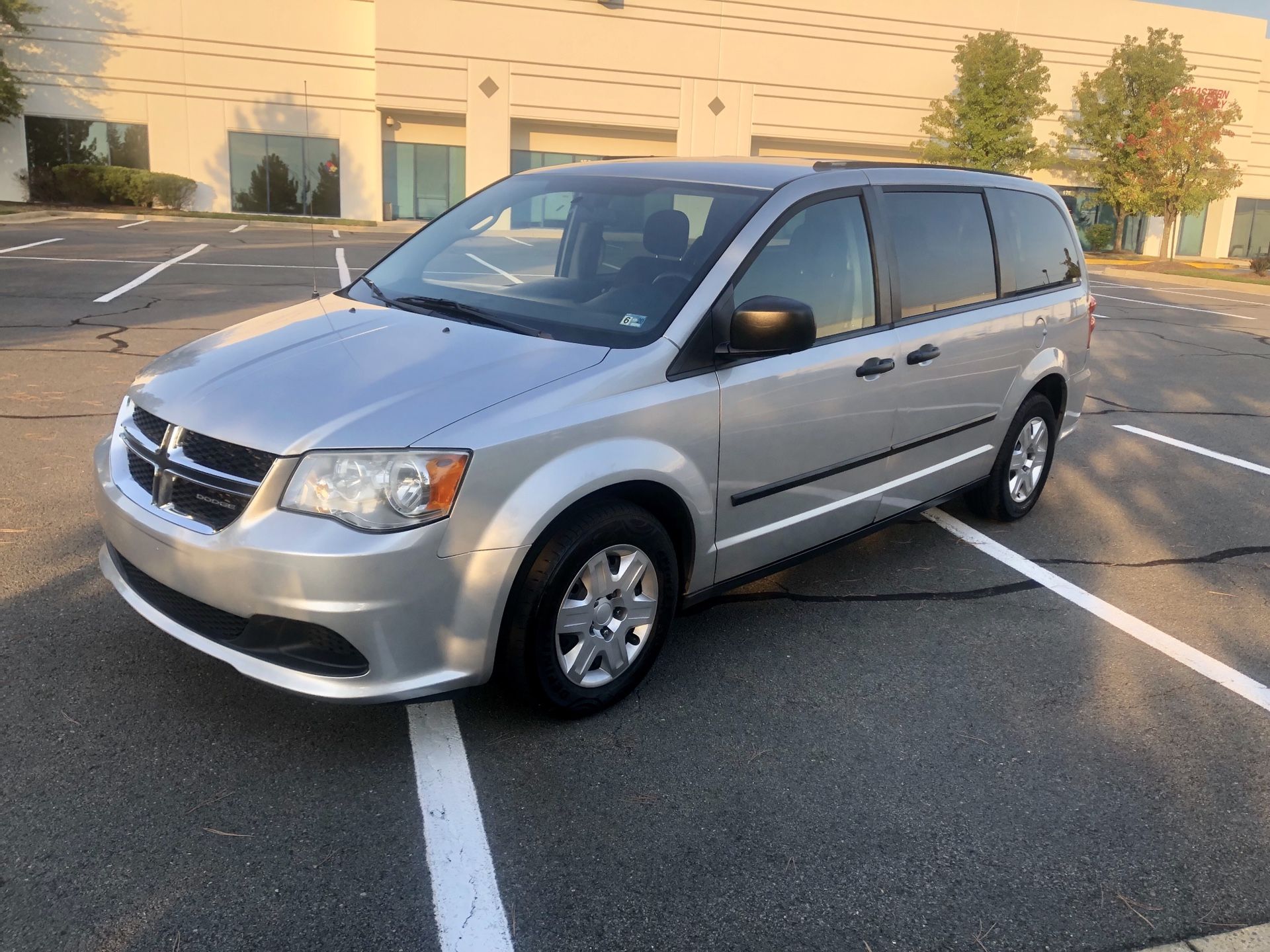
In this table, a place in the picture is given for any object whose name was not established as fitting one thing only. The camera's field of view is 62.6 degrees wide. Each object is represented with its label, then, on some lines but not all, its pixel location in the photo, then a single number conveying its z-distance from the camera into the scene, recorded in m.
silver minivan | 2.99
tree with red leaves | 34.62
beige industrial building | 33.81
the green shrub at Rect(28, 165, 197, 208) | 32.62
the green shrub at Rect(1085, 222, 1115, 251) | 40.94
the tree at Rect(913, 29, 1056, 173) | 37.34
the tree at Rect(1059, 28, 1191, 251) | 37.06
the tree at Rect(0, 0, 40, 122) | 31.27
